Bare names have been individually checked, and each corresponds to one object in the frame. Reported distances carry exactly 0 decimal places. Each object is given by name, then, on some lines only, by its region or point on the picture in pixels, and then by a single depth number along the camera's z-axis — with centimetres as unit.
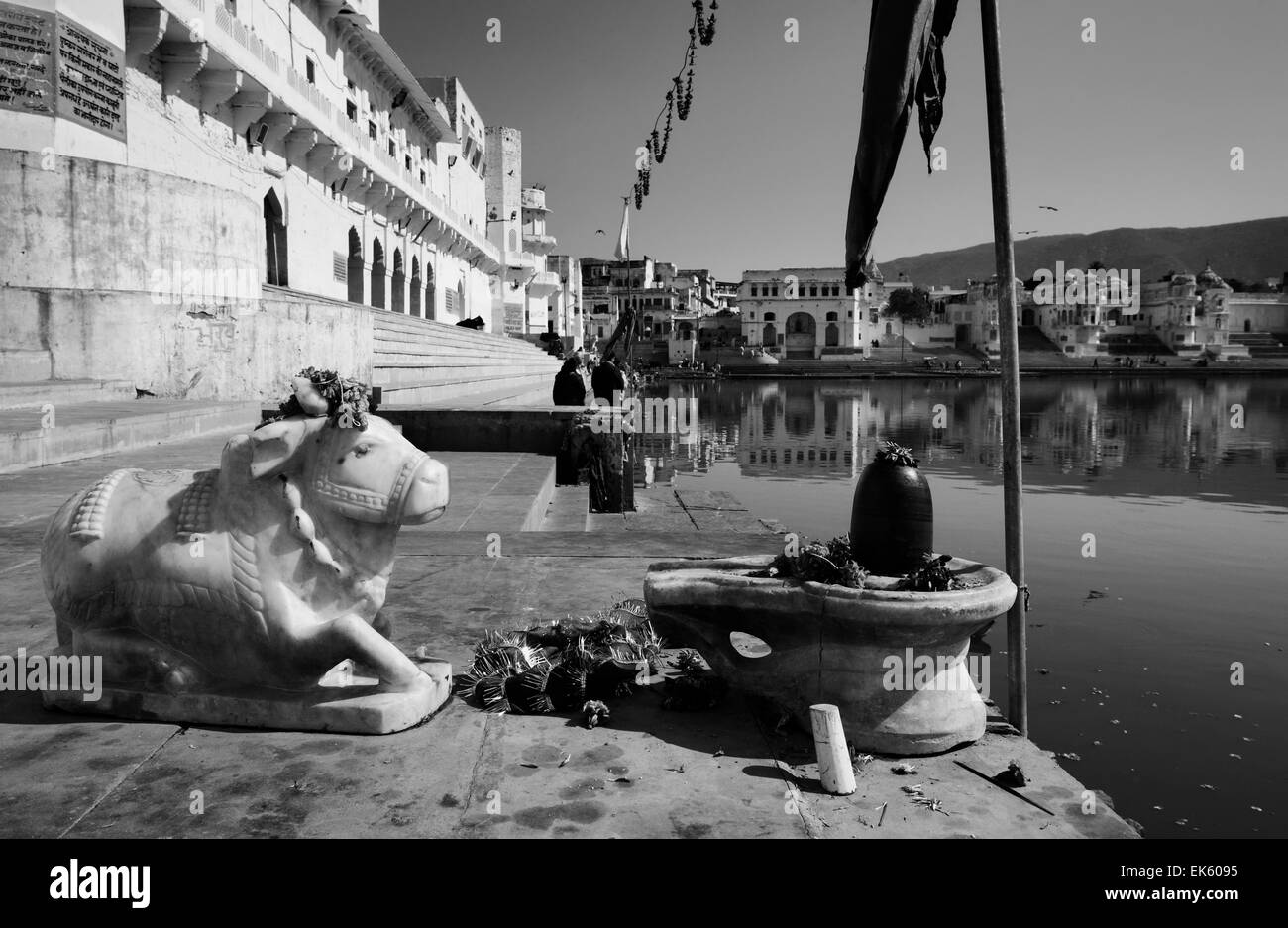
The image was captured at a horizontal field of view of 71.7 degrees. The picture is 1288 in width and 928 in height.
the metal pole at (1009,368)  371
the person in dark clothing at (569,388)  1516
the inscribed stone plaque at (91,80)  1320
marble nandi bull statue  276
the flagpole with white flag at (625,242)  2734
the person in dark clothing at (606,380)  1588
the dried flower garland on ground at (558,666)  318
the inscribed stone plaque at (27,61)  1225
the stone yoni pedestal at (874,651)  292
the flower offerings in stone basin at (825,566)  317
